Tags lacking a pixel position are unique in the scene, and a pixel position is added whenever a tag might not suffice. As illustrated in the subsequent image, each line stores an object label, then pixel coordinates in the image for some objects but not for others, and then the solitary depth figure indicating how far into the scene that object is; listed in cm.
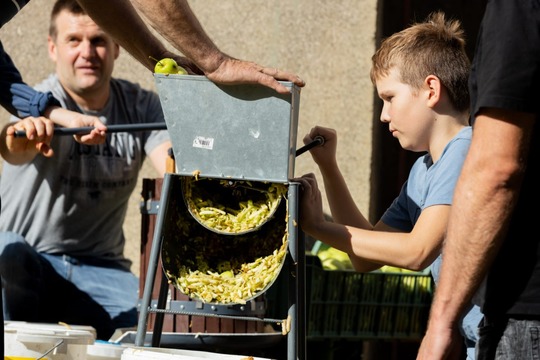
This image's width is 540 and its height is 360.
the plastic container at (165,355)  392
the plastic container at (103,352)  450
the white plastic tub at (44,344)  443
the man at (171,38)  429
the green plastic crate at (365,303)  634
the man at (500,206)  308
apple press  433
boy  434
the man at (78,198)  673
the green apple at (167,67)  445
